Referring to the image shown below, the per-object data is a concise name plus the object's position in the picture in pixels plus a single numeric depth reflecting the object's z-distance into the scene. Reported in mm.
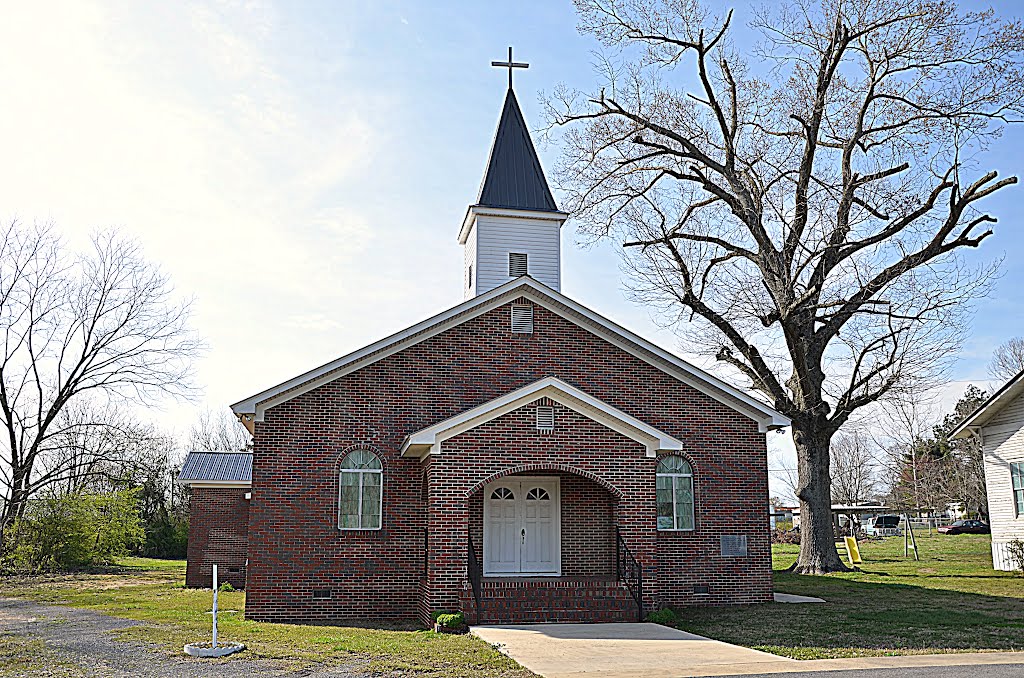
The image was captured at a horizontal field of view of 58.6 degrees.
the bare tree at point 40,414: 32688
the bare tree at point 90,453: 33375
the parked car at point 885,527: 58288
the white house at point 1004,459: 25092
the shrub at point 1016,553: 24328
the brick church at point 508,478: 16484
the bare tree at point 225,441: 63438
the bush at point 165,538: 44719
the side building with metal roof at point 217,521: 26484
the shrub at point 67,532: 31797
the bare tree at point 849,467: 71938
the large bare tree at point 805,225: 23906
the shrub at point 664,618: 16031
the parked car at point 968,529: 51281
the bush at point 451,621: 14891
